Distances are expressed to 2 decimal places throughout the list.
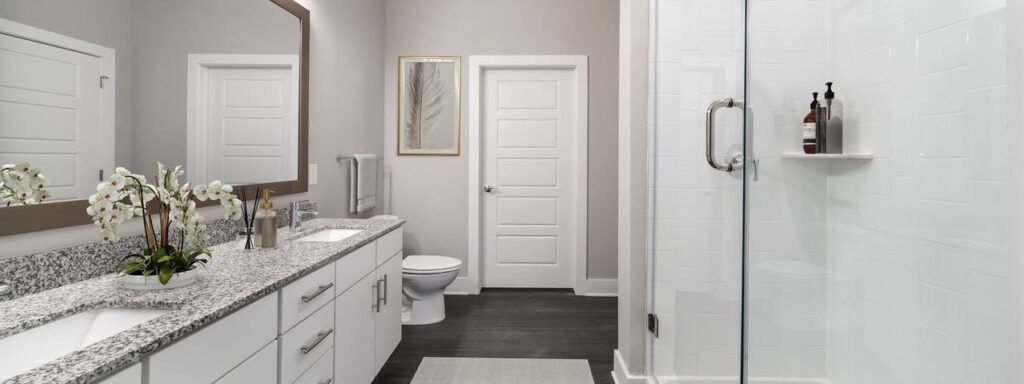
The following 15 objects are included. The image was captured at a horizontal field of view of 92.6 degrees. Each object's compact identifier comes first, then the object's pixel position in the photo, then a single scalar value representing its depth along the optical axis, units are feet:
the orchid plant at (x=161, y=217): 3.64
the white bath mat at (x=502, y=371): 7.63
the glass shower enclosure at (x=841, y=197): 3.44
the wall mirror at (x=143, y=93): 3.71
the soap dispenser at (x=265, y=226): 5.81
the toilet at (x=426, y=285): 9.82
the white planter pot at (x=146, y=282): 3.85
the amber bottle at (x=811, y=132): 4.60
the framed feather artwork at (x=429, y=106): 12.71
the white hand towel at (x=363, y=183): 10.30
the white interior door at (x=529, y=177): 12.99
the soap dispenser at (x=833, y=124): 4.80
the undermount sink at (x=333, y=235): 7.44
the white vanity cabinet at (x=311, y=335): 3.15
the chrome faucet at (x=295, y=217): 7.16
